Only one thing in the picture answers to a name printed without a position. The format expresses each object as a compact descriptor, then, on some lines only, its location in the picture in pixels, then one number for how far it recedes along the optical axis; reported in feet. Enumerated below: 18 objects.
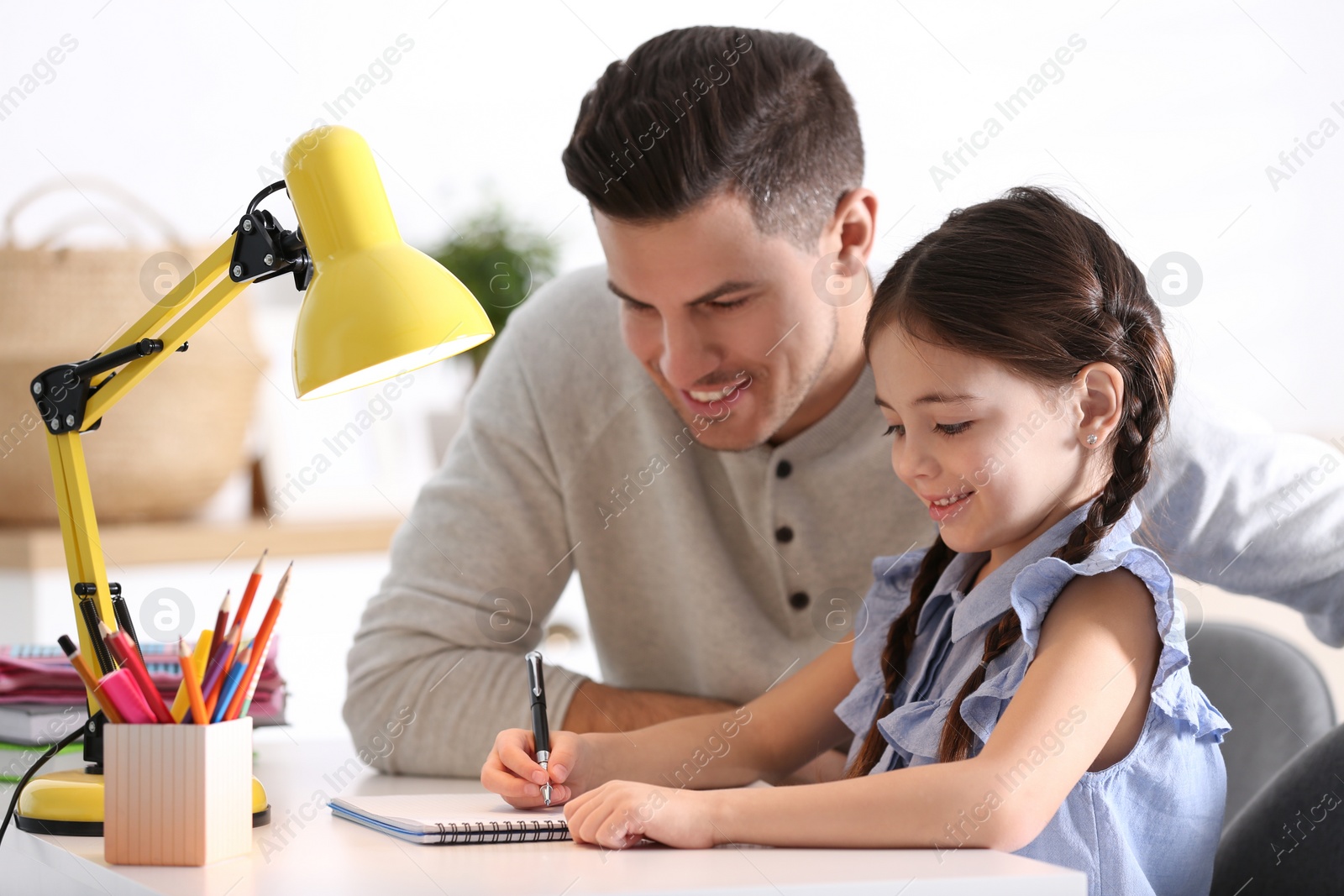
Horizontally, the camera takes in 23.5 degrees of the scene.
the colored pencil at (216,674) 7.67
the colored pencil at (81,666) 7.70
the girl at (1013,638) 7.65
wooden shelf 12.93
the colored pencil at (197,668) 7.63
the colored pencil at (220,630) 7.70
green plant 15.80
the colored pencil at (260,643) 7.69
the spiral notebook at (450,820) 7.75
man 9.14
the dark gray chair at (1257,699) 8.96
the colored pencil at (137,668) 7.63
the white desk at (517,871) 7.28
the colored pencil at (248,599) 7.72
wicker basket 12.78
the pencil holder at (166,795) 7.56
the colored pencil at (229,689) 7.65
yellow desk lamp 7.52
